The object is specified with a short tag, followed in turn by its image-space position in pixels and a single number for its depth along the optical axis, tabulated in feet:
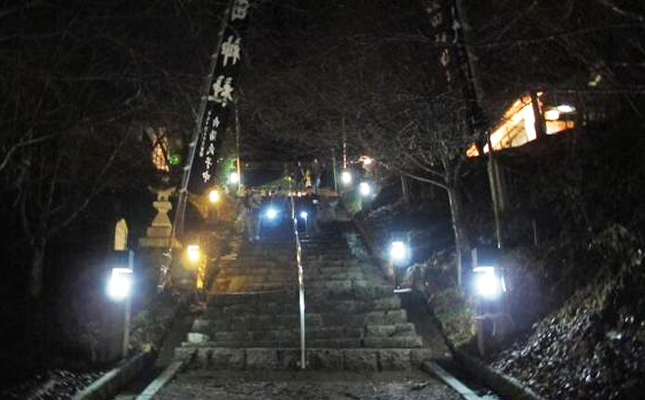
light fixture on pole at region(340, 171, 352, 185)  106.49
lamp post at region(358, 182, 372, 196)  97.45
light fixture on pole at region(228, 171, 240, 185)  117.67
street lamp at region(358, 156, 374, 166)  98.09
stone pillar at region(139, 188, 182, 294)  52.31
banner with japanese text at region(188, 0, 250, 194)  41.14
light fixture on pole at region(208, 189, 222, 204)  83.13
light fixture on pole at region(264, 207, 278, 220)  91.40
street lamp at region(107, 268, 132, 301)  32.27
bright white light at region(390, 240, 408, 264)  52.60
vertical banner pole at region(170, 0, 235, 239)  40.91
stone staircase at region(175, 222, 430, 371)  35.73
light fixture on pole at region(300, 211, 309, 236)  83.85
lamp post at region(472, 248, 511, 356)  32.09
